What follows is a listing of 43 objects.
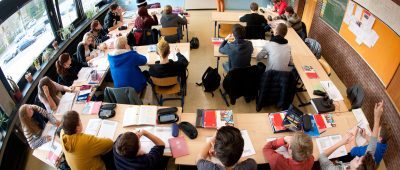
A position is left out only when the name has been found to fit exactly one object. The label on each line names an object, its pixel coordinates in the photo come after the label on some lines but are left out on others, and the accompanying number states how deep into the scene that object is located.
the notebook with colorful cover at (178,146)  2.56
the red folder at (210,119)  2.85
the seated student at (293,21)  5.46
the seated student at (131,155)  2.11
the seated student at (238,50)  3.89
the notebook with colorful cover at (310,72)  3.77
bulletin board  3.64
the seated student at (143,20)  5.38
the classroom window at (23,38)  3.63
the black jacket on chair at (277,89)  3.69
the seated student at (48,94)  3.18
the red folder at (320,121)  2.87
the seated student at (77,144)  2.29
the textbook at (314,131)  2.78
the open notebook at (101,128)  2.80
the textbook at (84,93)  3.33
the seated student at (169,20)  5.52
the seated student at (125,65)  3.64
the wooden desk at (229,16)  6.14
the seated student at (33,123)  2.76
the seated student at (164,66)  3.63
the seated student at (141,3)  6.47
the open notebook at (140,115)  2.90
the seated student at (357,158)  2.10
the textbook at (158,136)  2.63
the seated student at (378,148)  2.53
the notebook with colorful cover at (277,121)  2.83
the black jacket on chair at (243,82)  3.78
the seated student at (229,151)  1.95
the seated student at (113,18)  5.67
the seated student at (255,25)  5.45
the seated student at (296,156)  2.13
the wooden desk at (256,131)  2.55
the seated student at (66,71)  3.76
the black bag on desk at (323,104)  3.11
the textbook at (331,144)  2.58
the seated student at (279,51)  3.84
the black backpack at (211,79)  4.43
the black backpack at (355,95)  3.27
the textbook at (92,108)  3.08
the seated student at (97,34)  5.02
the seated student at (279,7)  6.44
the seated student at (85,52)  4.33
